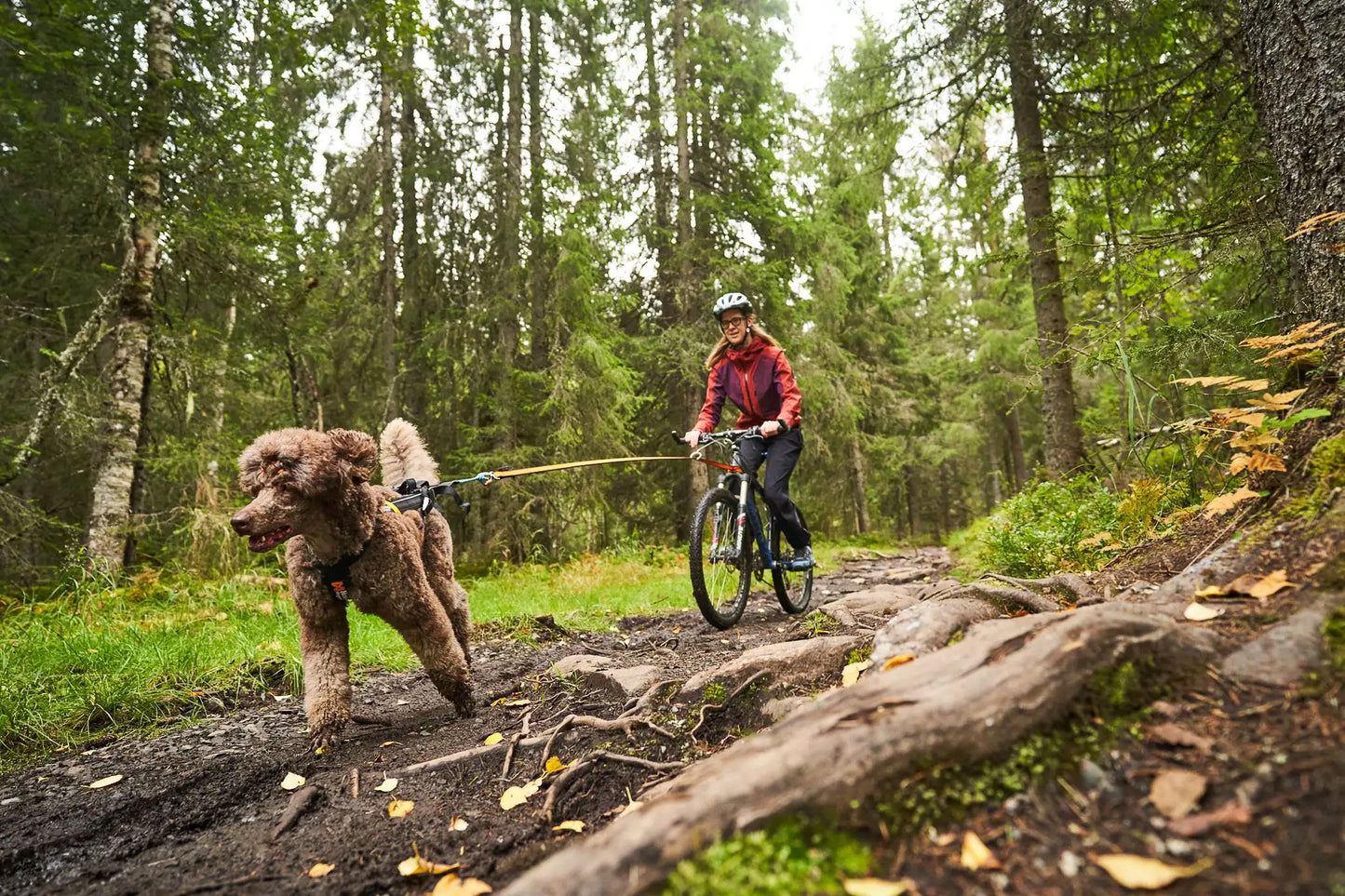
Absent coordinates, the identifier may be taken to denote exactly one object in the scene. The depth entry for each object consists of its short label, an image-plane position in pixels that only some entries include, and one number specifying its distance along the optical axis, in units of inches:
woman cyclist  211.5
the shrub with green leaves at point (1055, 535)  169.0
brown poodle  119.5
